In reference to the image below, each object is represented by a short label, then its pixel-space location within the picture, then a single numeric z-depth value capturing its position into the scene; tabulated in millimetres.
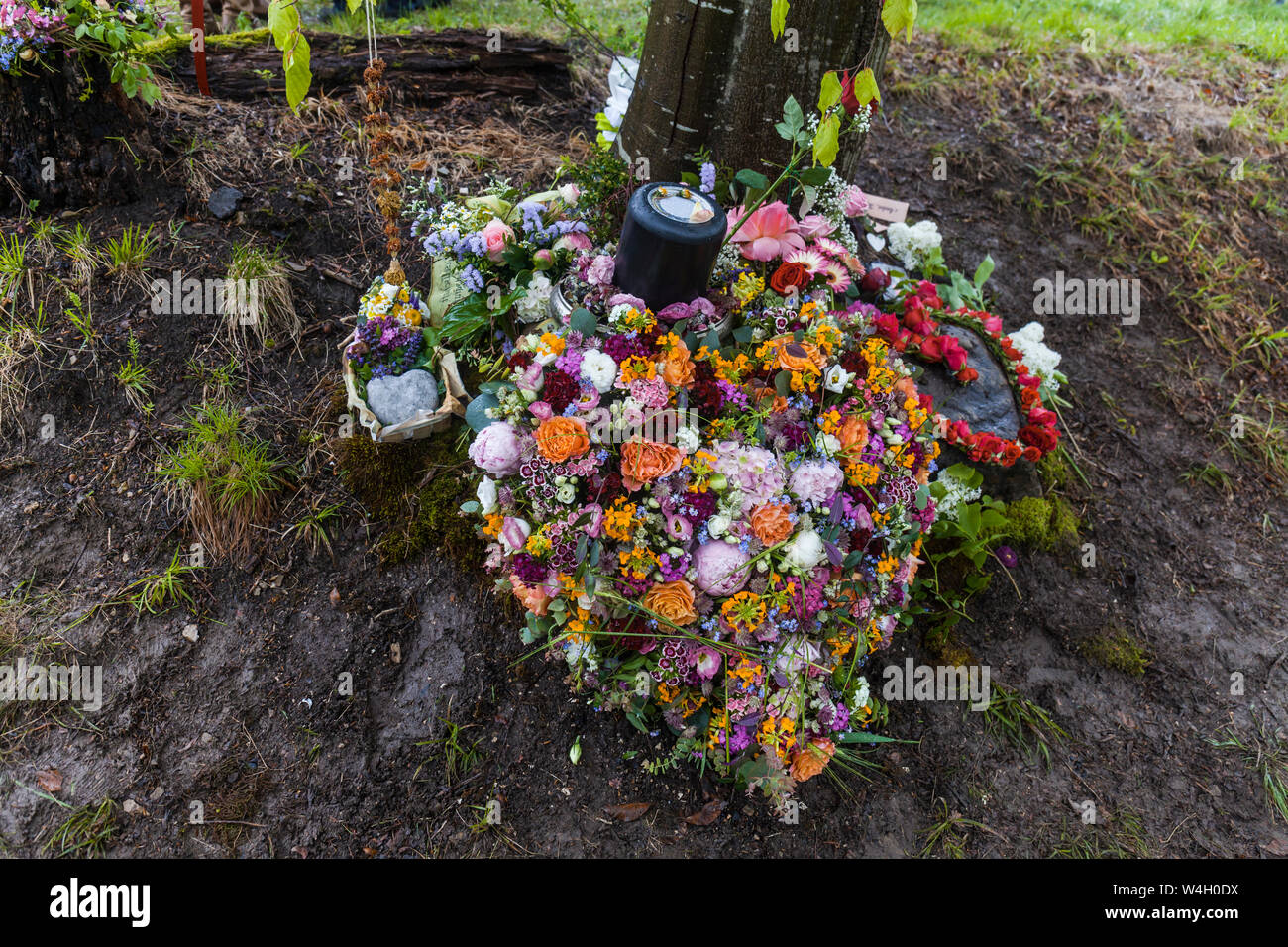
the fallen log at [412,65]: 3430
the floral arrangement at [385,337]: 2502
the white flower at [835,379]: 2248
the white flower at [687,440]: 2084
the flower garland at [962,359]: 2715
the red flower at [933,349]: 2820
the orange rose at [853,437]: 2180
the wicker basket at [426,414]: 2461
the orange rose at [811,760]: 2074
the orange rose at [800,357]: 2174
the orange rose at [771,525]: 2014
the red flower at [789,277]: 2414
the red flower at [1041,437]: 2814
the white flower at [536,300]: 2439
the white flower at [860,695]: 2250
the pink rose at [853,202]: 2699
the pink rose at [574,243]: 2527
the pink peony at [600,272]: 2307
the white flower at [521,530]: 2121
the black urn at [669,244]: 2109
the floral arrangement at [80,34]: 2623
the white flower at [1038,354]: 3223
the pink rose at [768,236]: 2422
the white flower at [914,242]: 3377
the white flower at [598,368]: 2117
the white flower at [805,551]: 2051
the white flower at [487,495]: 2223
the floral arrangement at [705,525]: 2047
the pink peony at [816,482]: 2111
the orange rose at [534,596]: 2131
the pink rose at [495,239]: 2488
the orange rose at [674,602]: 1993
